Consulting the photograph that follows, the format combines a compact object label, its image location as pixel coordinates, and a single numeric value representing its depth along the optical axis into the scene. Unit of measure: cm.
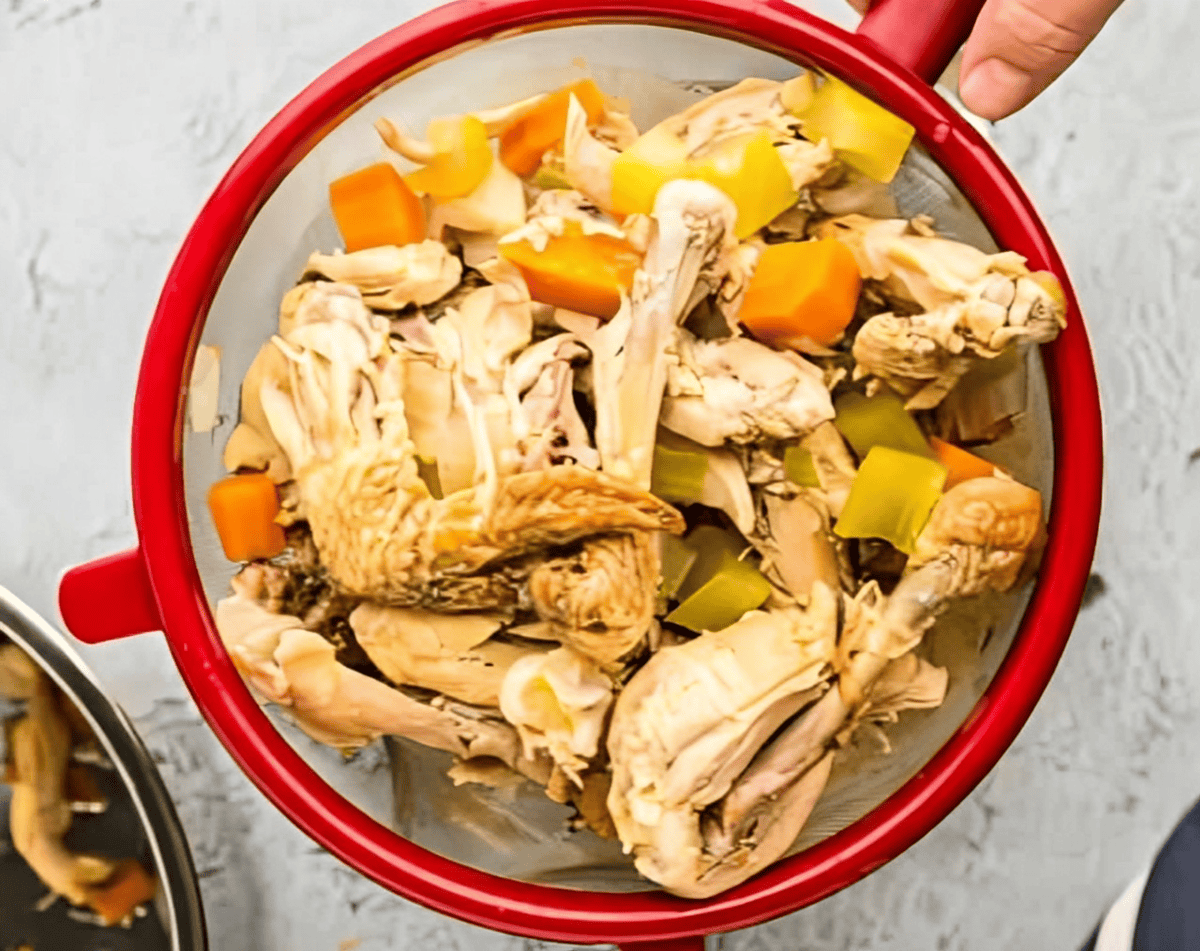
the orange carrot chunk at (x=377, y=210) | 60
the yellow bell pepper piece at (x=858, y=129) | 59
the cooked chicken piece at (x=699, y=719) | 57
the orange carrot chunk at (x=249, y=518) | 59
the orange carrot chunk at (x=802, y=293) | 57
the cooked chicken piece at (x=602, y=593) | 56
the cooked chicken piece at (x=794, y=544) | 58
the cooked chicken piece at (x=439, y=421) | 58
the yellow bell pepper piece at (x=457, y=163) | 59
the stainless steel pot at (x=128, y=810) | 65
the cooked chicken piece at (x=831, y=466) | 58
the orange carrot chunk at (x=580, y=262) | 57
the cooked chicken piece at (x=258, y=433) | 60
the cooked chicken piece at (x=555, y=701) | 58
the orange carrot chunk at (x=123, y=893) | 68
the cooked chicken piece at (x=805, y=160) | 58
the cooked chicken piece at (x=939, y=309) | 57
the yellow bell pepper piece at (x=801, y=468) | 58
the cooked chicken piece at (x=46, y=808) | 69
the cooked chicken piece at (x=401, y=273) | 58
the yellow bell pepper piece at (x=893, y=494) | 58
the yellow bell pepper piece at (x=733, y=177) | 58
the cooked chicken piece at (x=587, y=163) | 59
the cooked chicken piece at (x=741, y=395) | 57
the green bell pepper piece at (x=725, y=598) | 58
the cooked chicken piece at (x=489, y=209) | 59
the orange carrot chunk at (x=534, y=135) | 60
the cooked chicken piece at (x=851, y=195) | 59
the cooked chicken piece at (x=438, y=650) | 58
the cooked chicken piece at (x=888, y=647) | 58
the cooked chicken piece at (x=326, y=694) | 58
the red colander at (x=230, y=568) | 59
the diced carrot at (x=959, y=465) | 59
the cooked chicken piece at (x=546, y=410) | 57
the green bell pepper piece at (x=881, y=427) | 59
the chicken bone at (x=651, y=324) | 57
